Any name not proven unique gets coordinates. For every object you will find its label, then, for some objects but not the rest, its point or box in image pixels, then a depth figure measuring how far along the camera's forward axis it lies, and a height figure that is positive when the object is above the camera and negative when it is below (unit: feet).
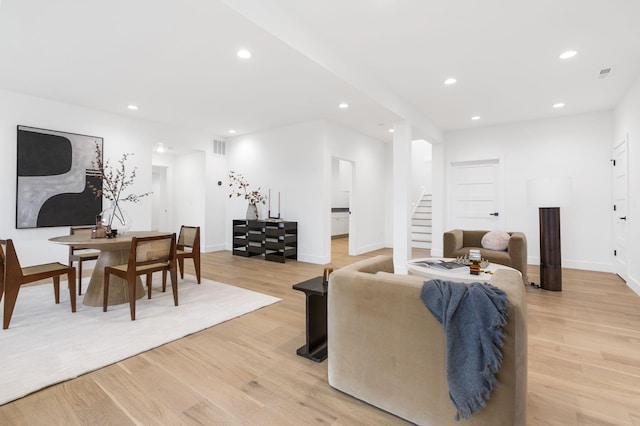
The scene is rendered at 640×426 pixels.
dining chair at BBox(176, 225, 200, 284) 12.57 -1.24
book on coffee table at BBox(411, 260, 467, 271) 8.85 -1.53
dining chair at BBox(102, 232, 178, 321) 8.96 -1.47
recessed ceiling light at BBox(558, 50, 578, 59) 10.40 +5.64
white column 15.64 +1.25
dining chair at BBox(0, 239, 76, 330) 8.20 -1.70
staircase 24.25 -0.78
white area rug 6.19 -3.08
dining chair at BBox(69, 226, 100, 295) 11.64 -1.57
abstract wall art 13.88 +1.85
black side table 6.75 -2.50
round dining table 9.37 -1.68
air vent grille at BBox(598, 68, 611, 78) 11.69 +5.61
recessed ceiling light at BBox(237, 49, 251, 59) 9.66 +5.33
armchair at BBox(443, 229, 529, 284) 12.15 -1.49
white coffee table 7.99 -1.65
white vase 19.75 +0.24
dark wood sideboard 17.87 -1.48
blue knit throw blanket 3.73 -1.58
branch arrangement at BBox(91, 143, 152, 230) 15.93 +2.35
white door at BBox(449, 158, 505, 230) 19.43 +1.32
